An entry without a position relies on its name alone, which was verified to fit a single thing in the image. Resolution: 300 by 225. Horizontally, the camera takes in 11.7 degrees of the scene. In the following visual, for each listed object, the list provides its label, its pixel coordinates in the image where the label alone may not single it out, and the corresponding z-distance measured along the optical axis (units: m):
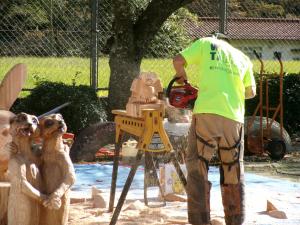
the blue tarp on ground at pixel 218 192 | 13.36
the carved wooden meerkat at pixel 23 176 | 10.09
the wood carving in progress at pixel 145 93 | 12.46
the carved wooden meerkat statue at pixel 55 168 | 10.34
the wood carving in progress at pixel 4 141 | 11.00
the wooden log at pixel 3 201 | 10.95
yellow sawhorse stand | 12.05
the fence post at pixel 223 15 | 23.94
